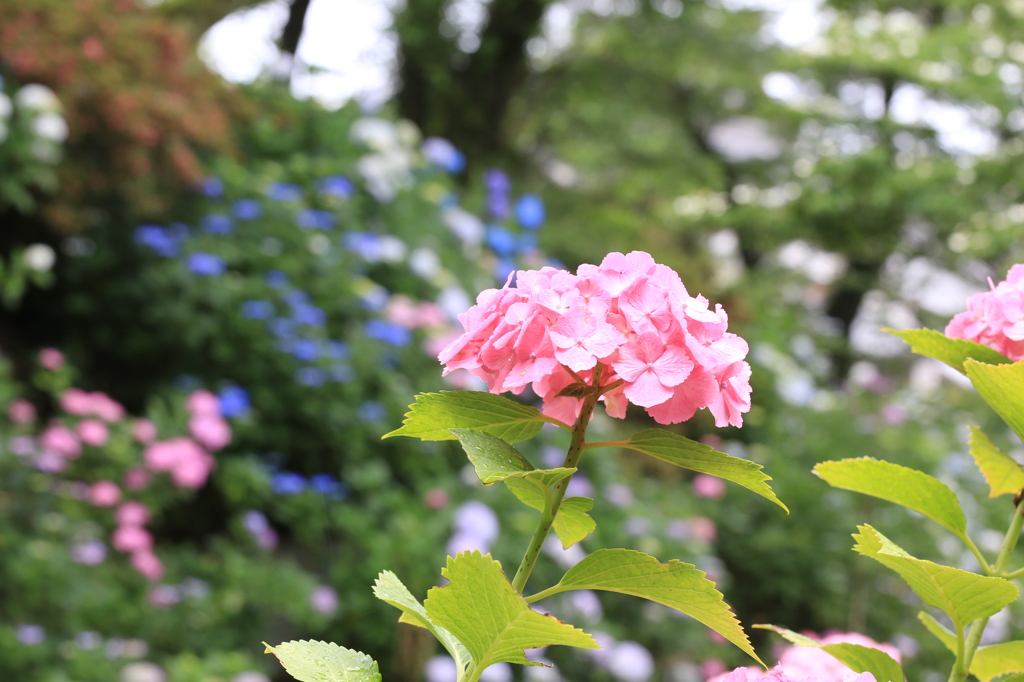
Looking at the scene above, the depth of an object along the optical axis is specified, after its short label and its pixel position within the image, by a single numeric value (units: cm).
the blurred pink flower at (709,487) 366
